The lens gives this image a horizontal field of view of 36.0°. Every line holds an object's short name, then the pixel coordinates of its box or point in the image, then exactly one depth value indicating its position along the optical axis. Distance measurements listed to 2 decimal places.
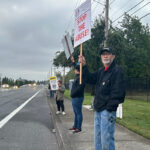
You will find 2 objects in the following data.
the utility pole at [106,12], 13.82
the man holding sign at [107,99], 3.34
